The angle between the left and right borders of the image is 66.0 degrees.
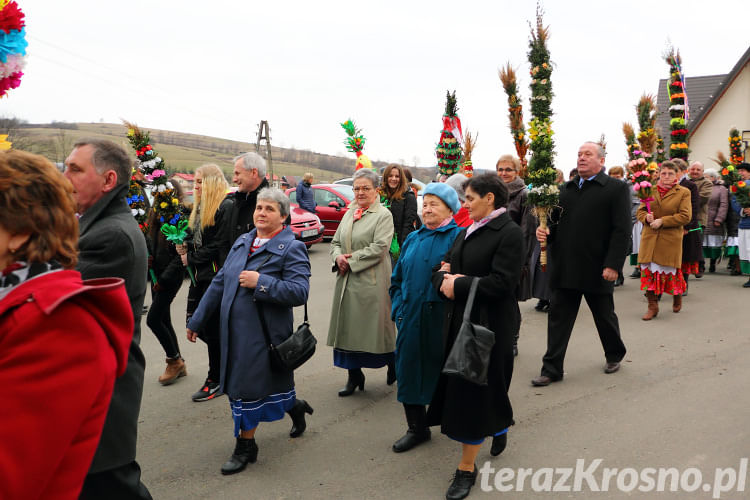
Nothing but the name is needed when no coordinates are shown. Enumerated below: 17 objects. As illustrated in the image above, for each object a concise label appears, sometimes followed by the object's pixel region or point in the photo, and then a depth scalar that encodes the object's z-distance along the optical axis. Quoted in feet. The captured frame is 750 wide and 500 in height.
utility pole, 104.57
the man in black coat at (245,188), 15.64
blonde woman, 16.47
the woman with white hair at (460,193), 16.21
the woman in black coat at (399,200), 21.90
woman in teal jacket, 13.55
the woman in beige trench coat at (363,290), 16.33
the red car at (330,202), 53.21
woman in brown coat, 25.55
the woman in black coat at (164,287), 17.45
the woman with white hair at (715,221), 37.76
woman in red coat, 4.43
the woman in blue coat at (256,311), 12.49
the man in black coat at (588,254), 17.70
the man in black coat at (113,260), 7.09
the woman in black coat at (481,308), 11.43
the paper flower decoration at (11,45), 8.34
